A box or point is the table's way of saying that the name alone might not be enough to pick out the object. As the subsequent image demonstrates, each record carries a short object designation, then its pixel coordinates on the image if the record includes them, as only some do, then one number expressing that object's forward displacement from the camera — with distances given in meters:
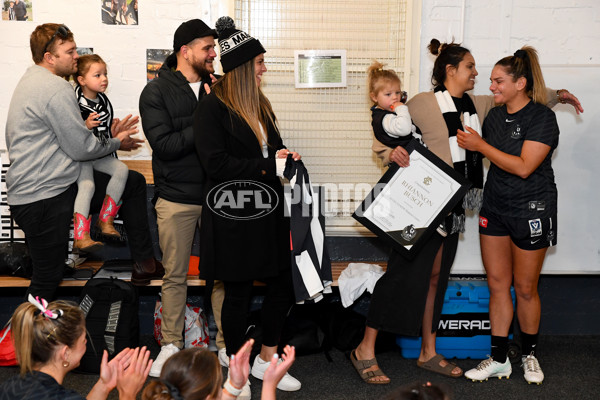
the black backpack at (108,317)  3.21
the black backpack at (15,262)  3.38
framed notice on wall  3.55
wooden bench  3.36
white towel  3.40
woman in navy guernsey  2.98
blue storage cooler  3.38
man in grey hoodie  2.89
